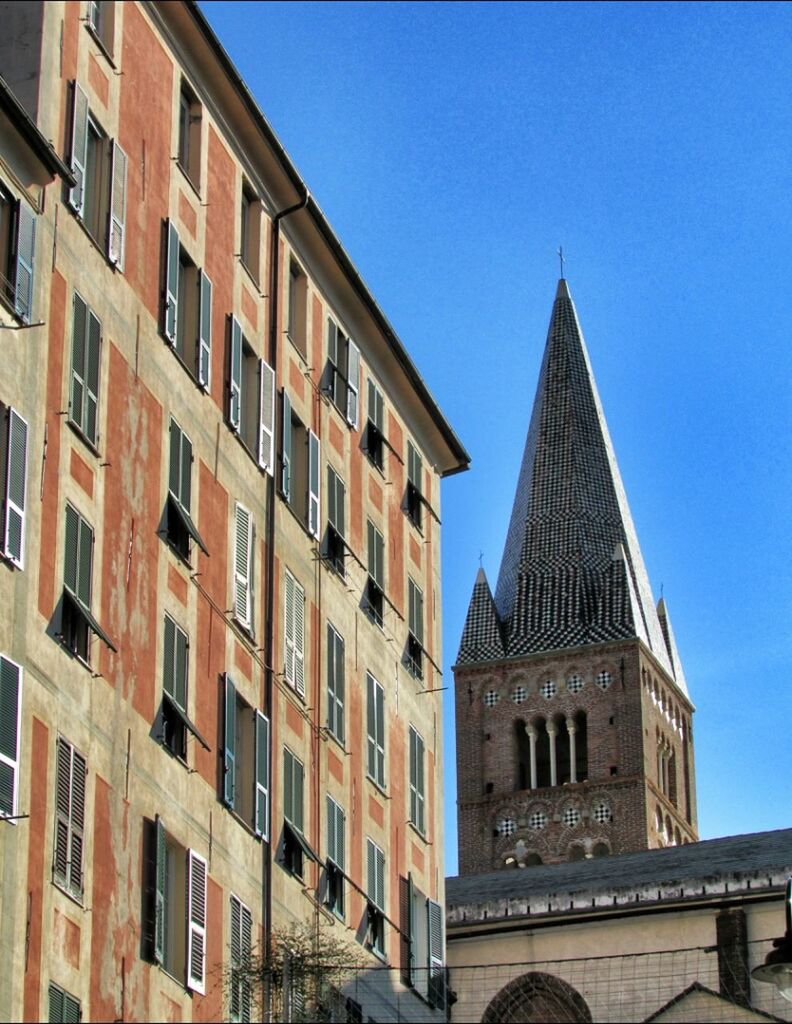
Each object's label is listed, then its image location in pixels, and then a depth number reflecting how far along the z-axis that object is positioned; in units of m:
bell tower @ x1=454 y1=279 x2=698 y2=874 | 105.25
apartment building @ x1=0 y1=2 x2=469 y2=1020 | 24.55
